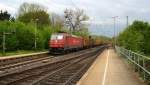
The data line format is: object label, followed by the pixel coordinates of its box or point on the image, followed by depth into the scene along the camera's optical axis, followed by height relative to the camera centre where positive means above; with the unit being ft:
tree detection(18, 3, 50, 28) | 343.05 +28.15
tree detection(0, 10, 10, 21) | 255.70 +19.70
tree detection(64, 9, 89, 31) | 375.04 +23.87
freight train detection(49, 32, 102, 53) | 159.94 -0.33
